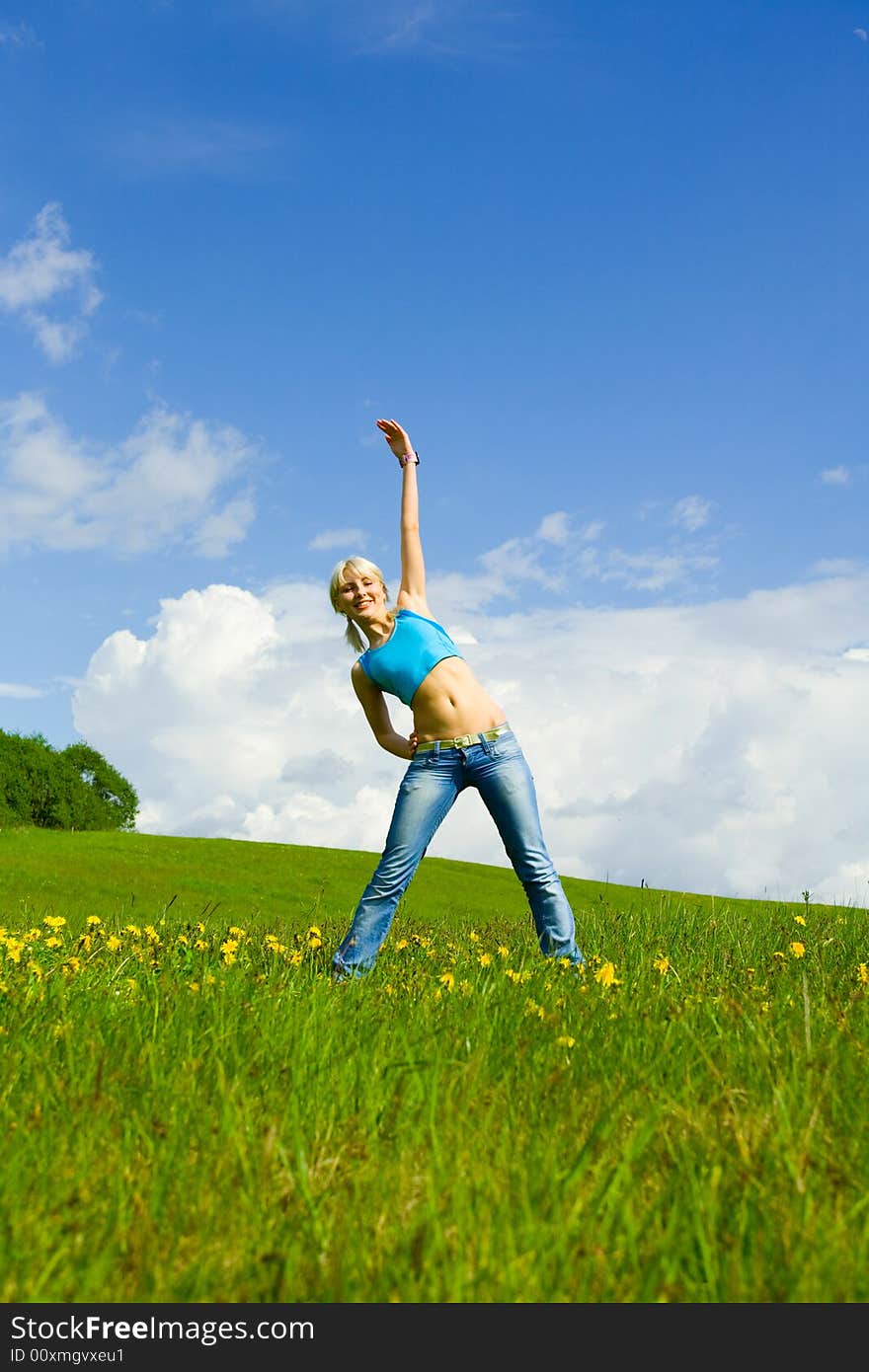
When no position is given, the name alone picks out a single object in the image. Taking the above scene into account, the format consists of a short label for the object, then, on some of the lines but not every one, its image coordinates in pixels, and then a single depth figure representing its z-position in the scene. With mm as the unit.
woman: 6684
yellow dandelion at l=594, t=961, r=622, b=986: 4770
